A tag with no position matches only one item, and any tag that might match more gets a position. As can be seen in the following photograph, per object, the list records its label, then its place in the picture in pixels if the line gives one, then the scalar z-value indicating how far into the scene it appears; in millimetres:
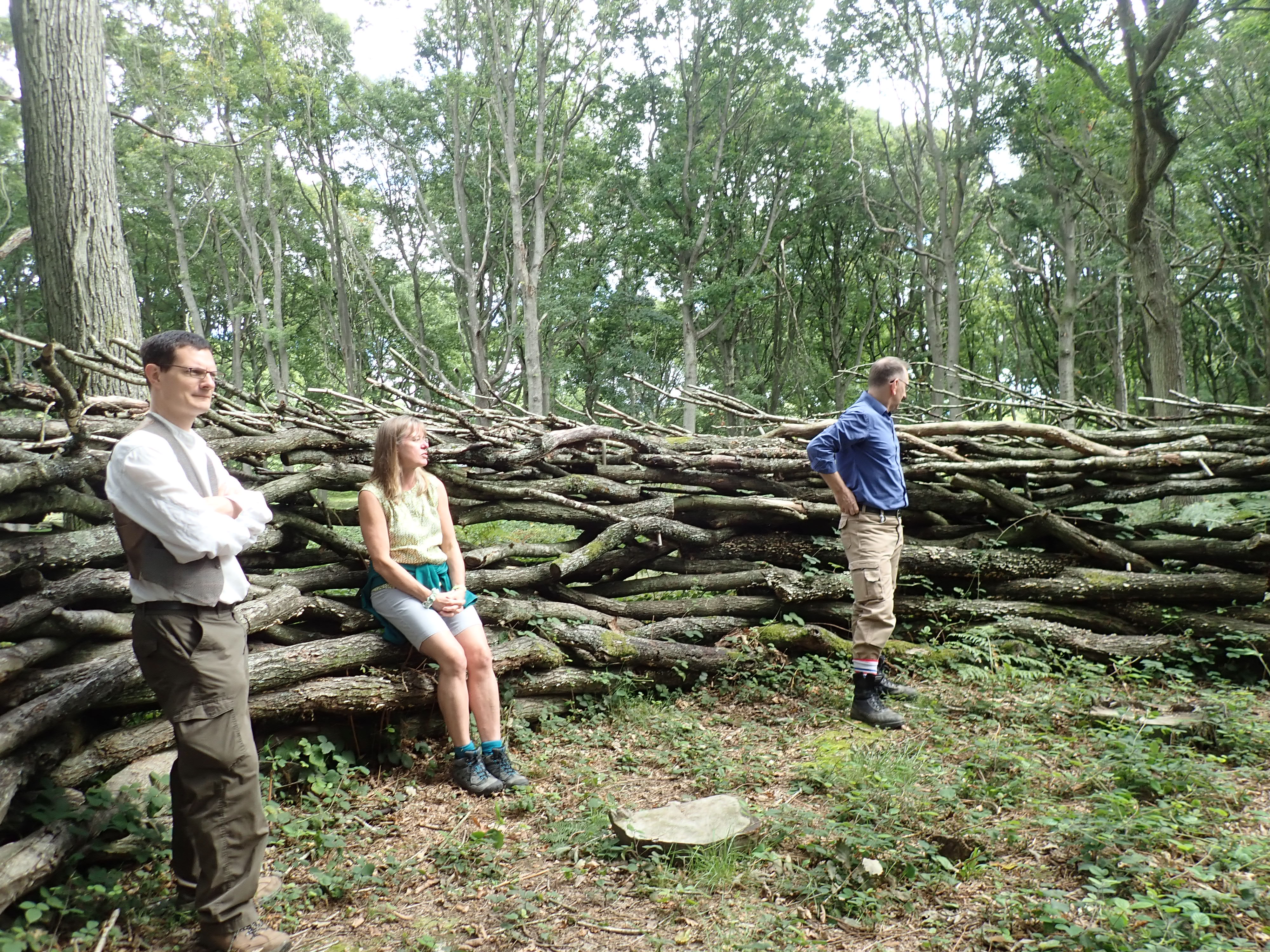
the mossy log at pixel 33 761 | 2695
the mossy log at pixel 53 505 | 3449
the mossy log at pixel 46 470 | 3316
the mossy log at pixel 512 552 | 4789
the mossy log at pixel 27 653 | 2984
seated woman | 3812
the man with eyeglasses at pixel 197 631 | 2477
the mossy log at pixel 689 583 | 5555
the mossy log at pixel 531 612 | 4484
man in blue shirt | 4586
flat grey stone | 3201
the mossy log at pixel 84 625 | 3295
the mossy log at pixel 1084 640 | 5246
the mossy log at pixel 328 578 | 4305
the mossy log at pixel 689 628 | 5148
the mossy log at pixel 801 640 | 5324
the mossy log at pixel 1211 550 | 5414
